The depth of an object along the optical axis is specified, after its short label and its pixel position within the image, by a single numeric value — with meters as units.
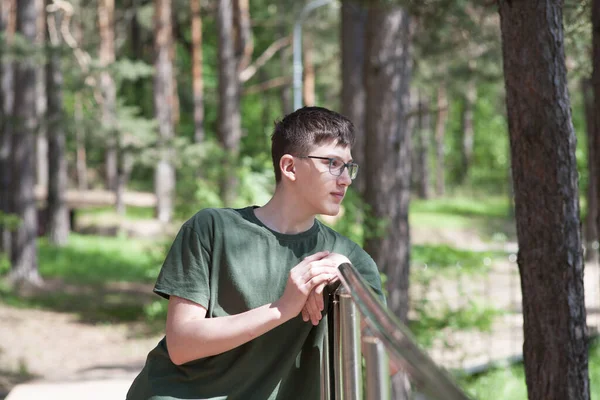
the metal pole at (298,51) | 23.18
